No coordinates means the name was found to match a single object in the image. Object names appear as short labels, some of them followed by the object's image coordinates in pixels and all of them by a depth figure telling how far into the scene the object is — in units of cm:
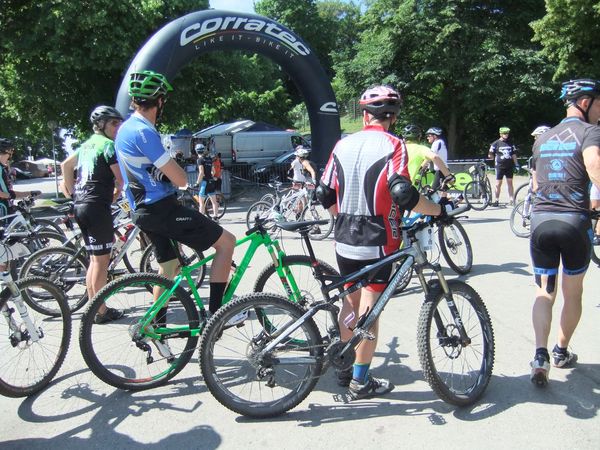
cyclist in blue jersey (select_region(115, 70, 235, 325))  346
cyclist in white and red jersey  306
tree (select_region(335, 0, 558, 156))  2238
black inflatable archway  1136
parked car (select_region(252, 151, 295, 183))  1859
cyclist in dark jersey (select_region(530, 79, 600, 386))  343
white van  2527
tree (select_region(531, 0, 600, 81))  1777
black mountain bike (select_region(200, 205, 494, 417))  315
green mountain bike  351
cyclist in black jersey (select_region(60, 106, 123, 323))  464
